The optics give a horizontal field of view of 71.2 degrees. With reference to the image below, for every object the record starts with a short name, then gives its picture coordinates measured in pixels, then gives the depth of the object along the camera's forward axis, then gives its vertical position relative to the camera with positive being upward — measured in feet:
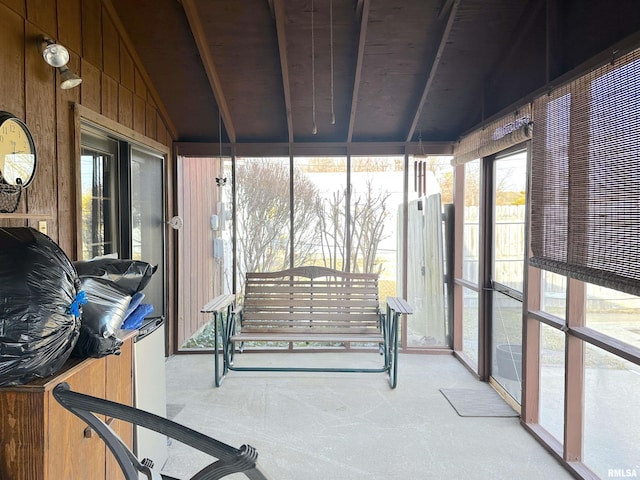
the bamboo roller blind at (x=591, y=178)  6.10 +0.82
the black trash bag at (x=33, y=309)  4.20 -0.77
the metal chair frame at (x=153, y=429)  2.39 -1.19
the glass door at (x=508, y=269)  10.66 -1.00
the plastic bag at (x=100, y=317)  5.25 -1.07
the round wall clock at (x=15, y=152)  6.60 +1.21
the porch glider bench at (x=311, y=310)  12.48 -2.37
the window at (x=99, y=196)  9.64 +0.78
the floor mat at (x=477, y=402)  10.44 -4.27
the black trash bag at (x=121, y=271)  6.26 -0.59
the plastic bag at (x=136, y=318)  6.70 -1.34
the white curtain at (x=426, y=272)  14.64 -1.42
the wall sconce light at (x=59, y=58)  7.34 +2.85
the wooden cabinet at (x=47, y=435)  4.37 -2.07
